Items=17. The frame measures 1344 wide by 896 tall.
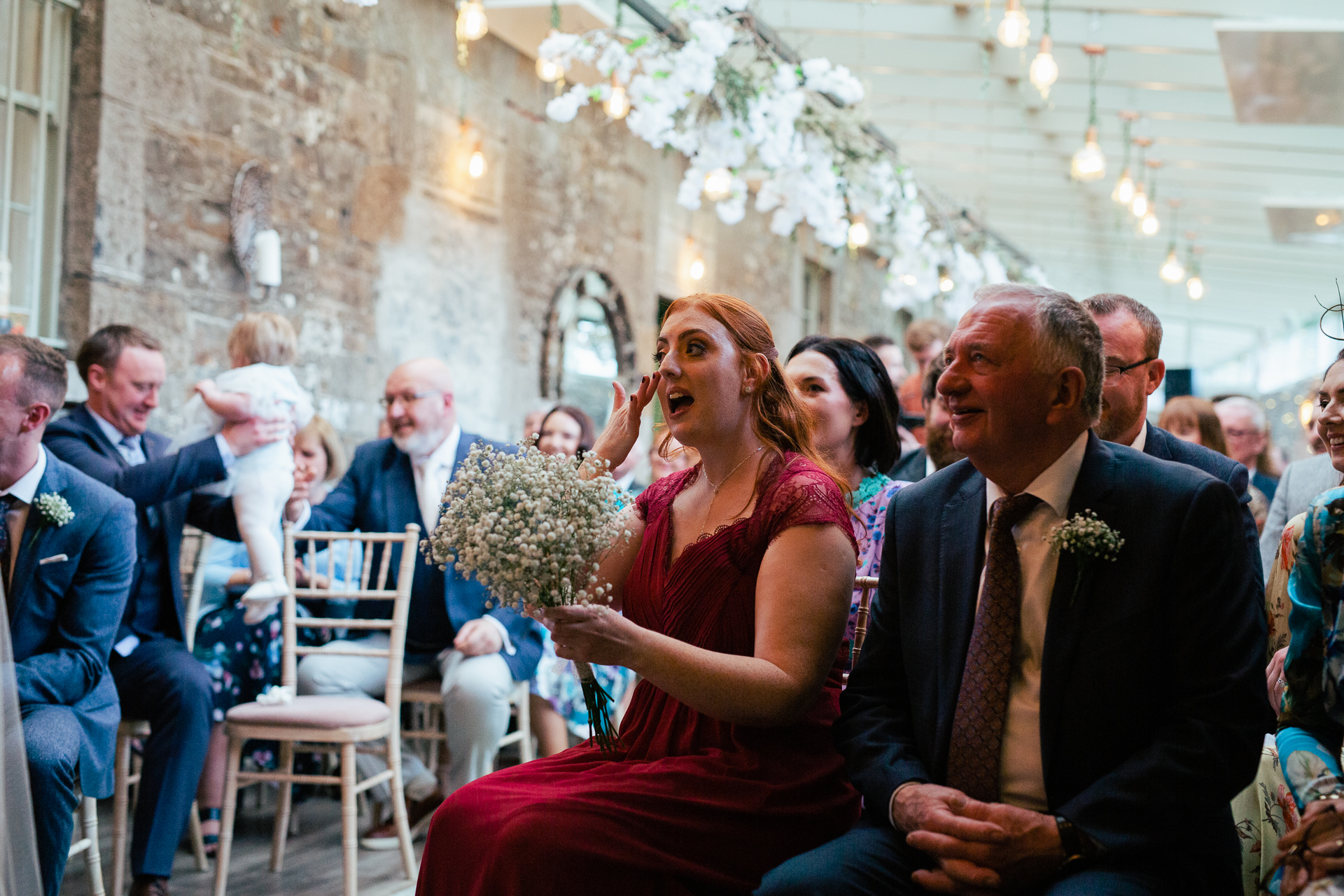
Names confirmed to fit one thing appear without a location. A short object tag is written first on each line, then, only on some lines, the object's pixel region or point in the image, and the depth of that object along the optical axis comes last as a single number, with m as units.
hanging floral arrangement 6.91
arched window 9.03
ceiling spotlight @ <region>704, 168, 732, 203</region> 7.63
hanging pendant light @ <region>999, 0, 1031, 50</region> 6.04
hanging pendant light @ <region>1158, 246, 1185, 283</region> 12.87
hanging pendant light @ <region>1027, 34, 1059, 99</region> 6.62
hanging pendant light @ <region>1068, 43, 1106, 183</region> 8.45
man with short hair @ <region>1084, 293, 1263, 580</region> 3.09
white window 5.10
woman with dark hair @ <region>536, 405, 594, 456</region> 5.70
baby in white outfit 4.27
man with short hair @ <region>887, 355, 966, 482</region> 4.05
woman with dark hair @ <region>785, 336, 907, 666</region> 3.39
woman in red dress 2.11
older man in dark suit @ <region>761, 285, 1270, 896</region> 1.95
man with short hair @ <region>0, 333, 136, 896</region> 3.18
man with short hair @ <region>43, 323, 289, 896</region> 3.79
